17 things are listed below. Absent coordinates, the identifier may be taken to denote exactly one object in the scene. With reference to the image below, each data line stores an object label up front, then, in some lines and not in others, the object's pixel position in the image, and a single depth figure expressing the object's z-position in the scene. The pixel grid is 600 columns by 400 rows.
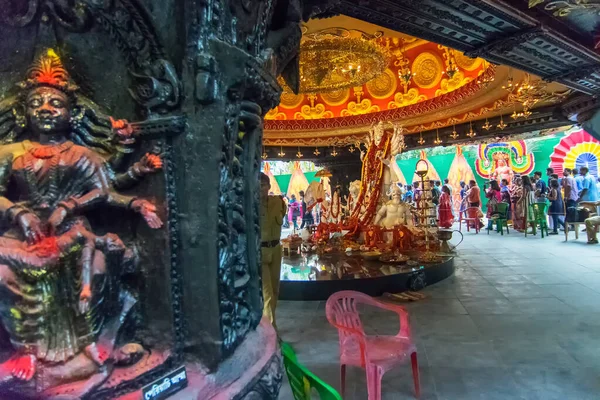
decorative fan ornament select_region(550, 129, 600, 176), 13.19
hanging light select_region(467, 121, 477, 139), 9.20
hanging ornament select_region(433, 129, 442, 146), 9.74
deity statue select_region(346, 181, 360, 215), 8.90
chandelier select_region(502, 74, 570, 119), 6.19
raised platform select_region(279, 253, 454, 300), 4.84
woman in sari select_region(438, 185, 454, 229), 11.28
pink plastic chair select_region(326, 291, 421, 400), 2.17
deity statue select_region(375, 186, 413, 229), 7.01
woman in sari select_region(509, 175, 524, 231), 11.94
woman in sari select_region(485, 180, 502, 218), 12.34
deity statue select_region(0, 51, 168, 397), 1.07
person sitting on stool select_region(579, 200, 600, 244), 8.41
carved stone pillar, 1.19
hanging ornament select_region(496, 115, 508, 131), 8.84
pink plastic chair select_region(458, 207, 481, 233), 12.08
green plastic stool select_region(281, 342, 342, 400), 1.37
